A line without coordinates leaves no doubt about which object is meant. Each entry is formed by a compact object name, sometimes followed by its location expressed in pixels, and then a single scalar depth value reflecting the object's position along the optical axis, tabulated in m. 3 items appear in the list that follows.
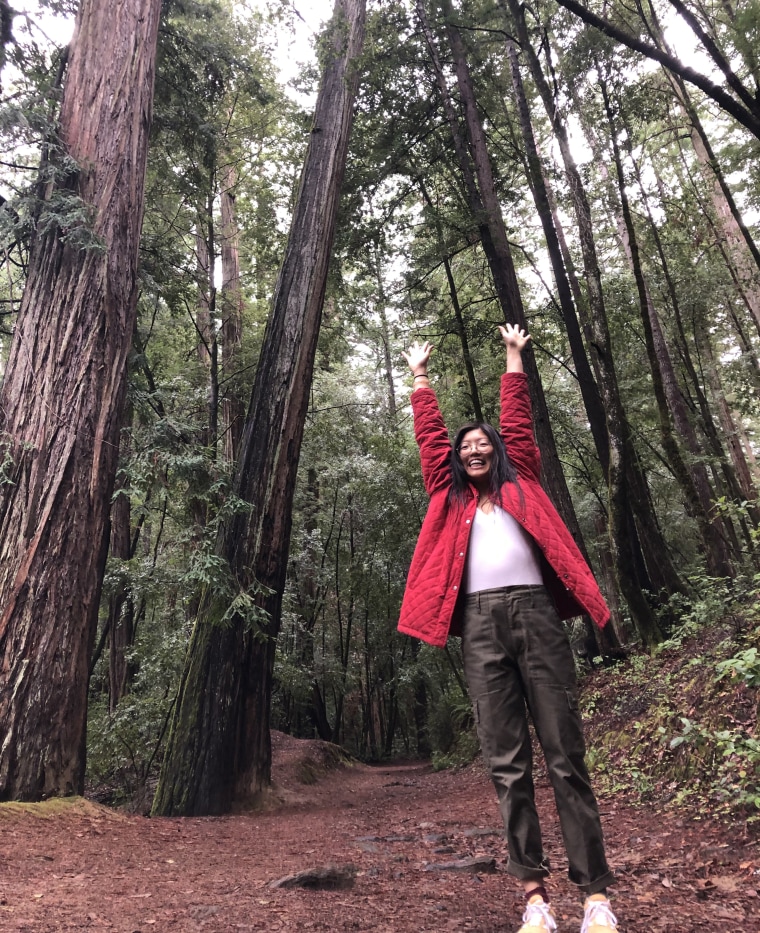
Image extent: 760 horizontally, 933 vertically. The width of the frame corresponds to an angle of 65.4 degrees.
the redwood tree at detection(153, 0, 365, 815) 5.57
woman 2.24
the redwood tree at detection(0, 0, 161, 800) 4.21
